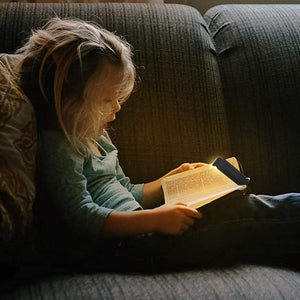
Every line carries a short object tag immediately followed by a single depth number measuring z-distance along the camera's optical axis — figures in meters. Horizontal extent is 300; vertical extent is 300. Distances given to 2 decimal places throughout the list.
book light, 0.99
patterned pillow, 0.81
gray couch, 1.24
